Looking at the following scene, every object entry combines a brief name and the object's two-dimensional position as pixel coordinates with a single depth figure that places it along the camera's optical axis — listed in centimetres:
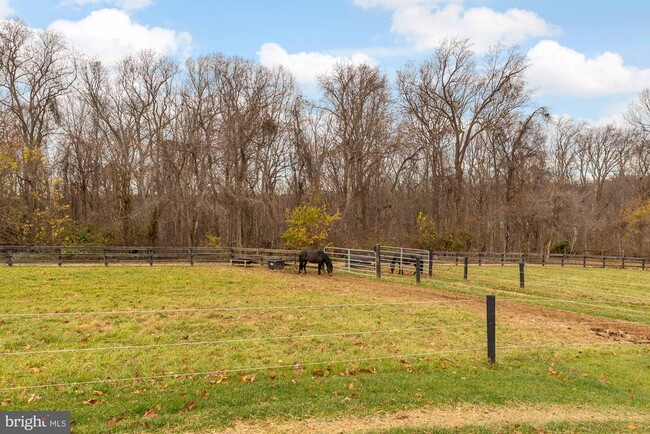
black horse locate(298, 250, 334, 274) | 1908
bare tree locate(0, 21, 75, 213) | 2570
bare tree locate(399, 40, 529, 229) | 3606
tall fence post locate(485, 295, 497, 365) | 593
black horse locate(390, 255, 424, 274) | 1961
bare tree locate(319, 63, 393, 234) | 3426
